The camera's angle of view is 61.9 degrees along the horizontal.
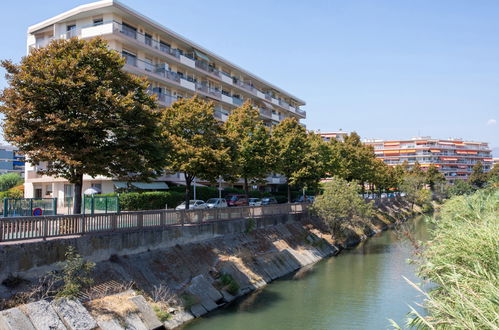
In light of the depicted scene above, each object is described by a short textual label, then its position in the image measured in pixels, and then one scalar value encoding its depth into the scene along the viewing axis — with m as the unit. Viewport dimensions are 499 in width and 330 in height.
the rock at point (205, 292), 20.20
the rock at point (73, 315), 14.60
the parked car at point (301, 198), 62.59
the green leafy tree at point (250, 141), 37.12
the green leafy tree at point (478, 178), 121.00
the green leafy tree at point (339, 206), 40.72
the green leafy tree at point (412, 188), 81.38
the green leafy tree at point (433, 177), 112.31
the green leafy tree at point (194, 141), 28.52
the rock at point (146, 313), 16.73
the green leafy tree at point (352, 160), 57.72
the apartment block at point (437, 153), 157.38
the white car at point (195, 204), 38.36
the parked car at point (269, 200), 52.51
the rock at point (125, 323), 15.50
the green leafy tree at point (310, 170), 45.06
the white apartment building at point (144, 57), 40.53
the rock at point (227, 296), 21.82
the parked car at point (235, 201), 46.67
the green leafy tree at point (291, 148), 44.53
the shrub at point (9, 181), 64.62
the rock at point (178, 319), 17.48
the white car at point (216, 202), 41.61
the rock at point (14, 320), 12.84
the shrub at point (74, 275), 15.62
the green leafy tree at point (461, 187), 87.62
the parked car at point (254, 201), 49.07
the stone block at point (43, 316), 13.80
